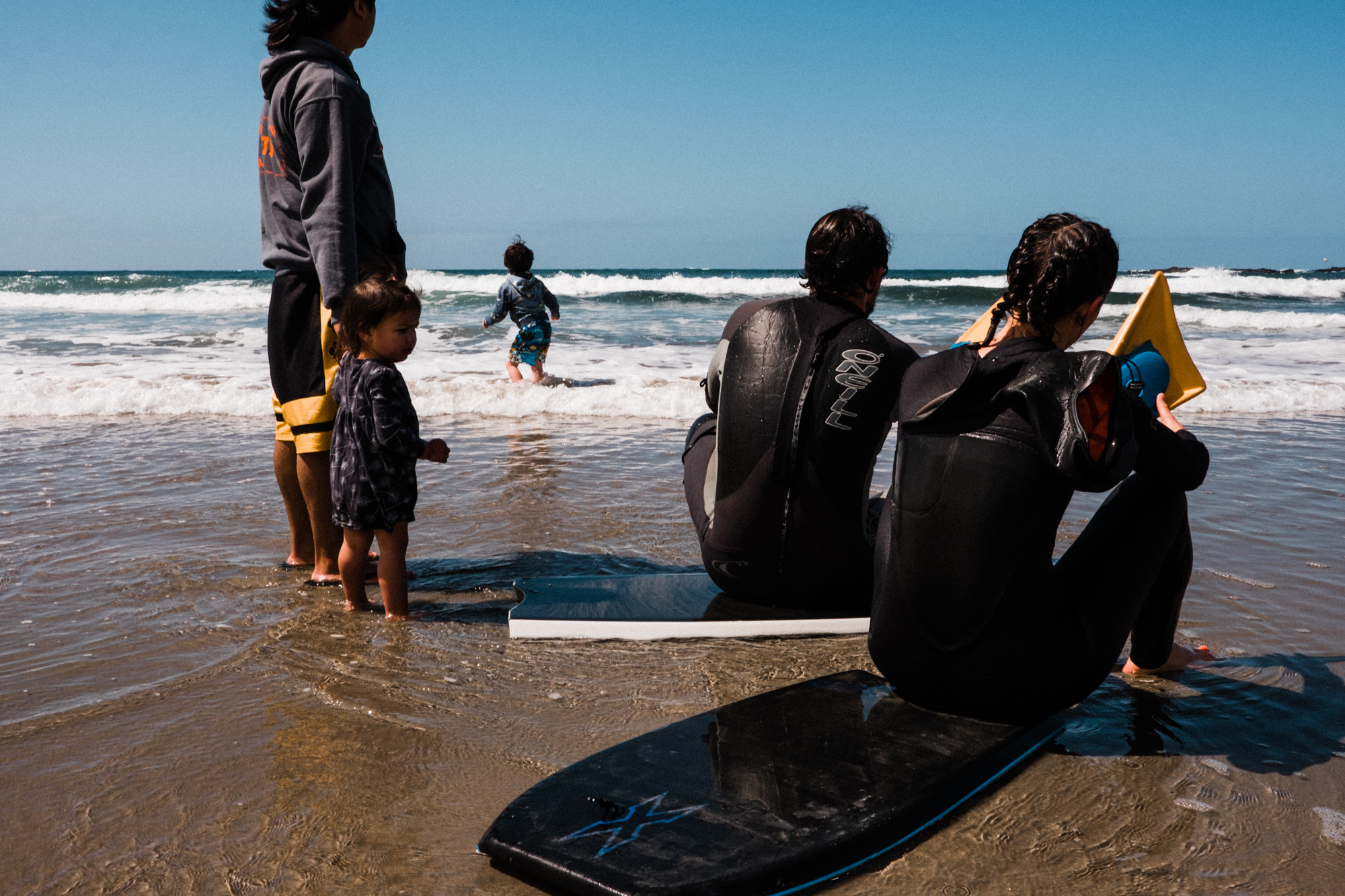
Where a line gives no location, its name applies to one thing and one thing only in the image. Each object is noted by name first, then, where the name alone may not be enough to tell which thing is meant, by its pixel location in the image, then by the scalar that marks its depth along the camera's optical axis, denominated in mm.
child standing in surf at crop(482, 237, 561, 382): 10344
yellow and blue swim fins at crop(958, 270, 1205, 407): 2668
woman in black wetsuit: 1931
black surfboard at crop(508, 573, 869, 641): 3109
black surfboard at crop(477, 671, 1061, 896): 1736
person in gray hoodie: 3250
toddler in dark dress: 3188
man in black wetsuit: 2762
